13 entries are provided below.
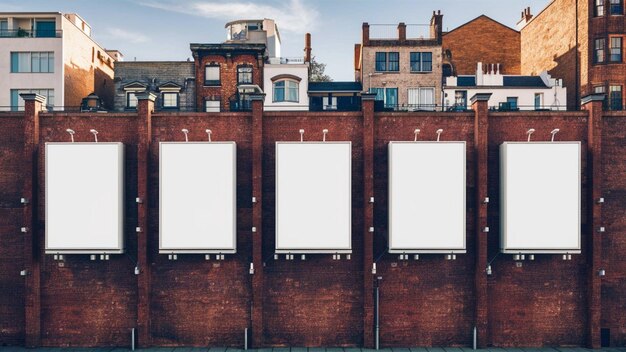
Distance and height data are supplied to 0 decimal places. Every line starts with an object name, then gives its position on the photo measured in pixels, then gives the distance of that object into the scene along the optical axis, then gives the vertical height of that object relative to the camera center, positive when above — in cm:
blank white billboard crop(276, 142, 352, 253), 1989 -105
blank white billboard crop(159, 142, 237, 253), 1994 -109
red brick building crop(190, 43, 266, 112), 3192 +852
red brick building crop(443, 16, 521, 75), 4219 +1358
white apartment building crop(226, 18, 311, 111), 3203 +753
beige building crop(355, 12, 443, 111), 3291 +893
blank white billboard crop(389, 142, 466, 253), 1992 -106
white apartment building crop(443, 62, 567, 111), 3228 +689
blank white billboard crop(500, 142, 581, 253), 1988 -101
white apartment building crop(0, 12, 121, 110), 3133 +938
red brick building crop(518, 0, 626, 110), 2945 +981
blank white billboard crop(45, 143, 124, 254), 1991 -108
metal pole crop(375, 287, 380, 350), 2008 -756
